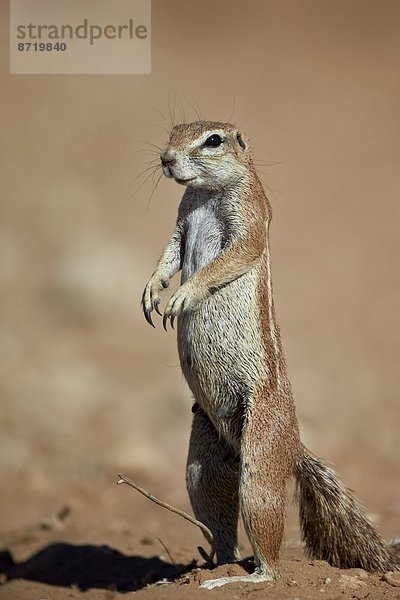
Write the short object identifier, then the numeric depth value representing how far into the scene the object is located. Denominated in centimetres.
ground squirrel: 1285
